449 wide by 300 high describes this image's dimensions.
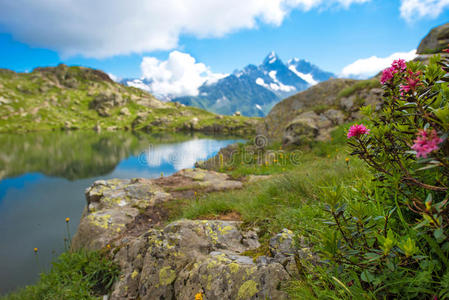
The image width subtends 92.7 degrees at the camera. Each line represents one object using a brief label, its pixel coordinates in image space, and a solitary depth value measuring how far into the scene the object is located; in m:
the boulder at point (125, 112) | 106.50
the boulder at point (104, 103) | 104.88
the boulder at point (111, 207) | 5.11
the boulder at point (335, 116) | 11.81
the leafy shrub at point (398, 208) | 1.04
